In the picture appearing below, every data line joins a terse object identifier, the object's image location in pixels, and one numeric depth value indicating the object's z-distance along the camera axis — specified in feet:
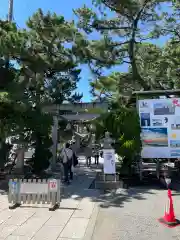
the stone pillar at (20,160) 29.57
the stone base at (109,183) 22.42
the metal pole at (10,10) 29.11
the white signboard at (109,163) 22.74
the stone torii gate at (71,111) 33.88
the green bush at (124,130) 23.57
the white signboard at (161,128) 24.32
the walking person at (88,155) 39.23
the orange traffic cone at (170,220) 13.50
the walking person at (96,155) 42.66
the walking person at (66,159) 24.55
